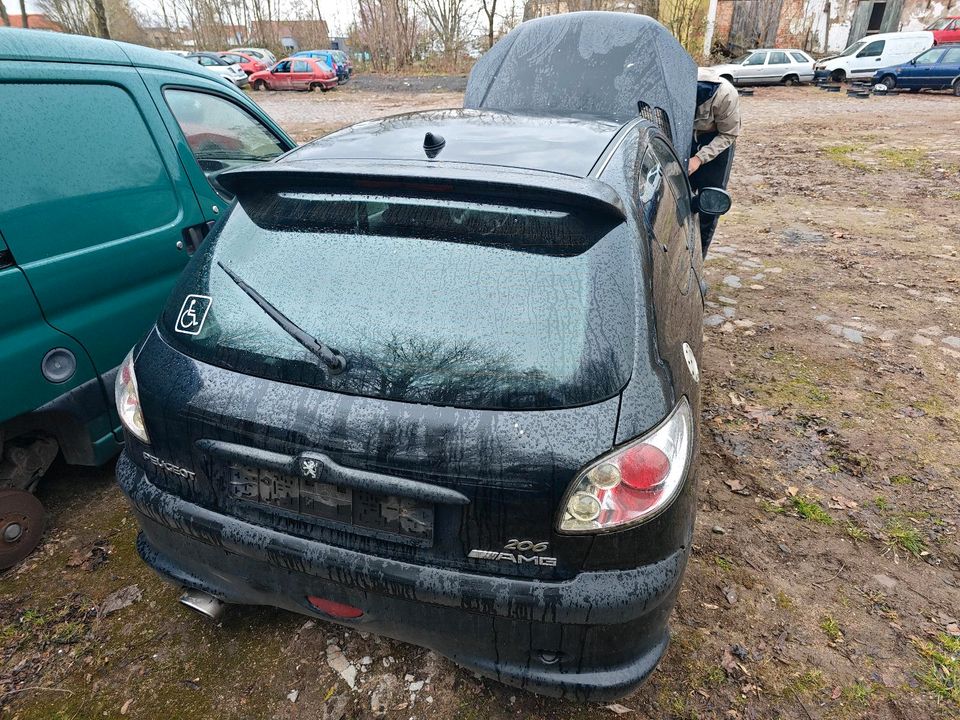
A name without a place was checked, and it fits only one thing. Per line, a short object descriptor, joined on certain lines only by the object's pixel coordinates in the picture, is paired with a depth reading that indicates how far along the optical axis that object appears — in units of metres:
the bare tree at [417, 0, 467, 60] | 33.47
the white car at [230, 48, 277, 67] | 30.27
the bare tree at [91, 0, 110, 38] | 22.91
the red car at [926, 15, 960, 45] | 21.49
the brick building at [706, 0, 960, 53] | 27.53
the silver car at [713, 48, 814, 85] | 22.50
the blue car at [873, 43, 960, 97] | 18.31
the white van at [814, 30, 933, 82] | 20.66
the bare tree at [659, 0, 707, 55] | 27.41
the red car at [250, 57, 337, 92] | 25.81
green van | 2.36
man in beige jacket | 4.90
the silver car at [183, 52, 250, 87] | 25.49
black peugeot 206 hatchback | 1.52
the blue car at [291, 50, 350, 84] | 28.14
